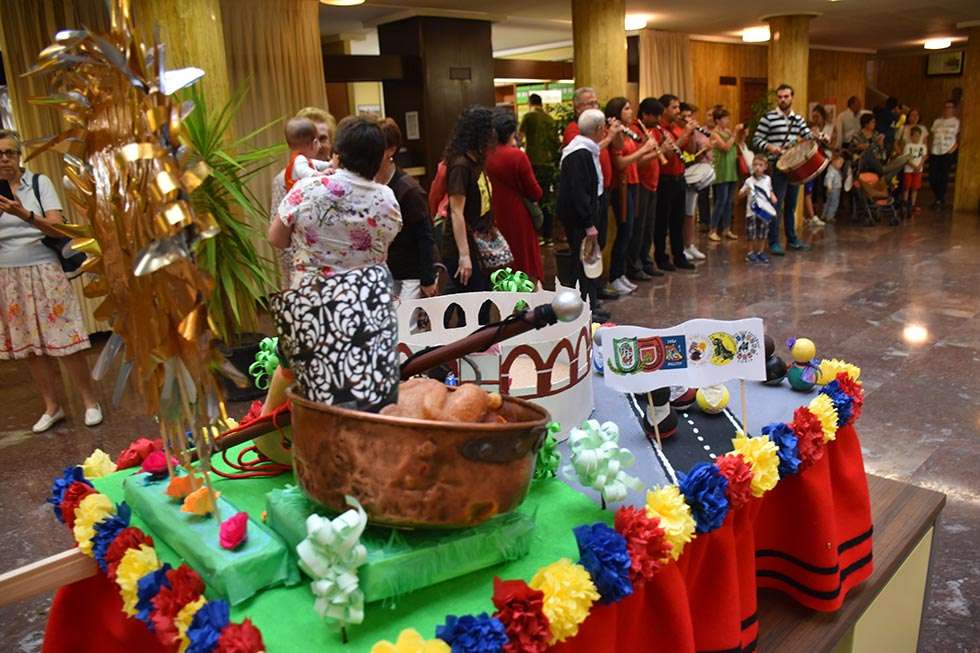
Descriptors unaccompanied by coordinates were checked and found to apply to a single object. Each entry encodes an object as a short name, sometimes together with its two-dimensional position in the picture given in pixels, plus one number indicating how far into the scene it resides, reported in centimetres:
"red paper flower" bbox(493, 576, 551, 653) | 113
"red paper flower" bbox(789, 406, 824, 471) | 175
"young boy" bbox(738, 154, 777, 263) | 750
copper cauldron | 112
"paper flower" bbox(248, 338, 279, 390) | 195
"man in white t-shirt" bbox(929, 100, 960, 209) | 1124
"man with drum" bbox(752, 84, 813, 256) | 739
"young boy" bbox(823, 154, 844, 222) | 1008
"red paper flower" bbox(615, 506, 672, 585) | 132
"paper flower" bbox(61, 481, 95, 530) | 158
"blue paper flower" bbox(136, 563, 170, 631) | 125
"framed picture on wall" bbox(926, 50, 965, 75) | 1609
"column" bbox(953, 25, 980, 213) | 1064
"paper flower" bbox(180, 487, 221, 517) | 136
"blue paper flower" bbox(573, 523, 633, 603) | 125
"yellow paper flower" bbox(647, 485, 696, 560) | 139
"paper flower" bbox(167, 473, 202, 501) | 143
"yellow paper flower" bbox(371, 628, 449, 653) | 106
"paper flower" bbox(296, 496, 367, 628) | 109
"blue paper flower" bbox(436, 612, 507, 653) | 110
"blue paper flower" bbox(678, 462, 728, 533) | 149
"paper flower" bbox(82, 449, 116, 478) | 179
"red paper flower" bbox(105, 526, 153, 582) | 138
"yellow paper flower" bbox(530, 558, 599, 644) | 117
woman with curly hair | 376
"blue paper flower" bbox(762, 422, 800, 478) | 170
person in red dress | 440
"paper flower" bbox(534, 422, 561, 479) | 158
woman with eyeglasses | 367
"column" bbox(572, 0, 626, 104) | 720
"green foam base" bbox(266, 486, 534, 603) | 117
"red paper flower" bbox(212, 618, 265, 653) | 108
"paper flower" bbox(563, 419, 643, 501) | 144
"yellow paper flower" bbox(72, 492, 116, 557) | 147
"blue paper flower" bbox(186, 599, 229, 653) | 110
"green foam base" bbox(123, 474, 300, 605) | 122
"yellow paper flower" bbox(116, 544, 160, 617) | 131
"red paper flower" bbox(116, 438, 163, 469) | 175
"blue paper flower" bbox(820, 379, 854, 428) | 190
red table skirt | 144
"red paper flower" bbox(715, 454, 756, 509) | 155
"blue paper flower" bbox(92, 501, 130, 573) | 144
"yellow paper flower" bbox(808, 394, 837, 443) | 180
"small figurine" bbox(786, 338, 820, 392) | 210
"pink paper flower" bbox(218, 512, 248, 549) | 125
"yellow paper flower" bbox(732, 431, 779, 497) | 161
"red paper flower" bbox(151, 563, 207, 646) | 119
